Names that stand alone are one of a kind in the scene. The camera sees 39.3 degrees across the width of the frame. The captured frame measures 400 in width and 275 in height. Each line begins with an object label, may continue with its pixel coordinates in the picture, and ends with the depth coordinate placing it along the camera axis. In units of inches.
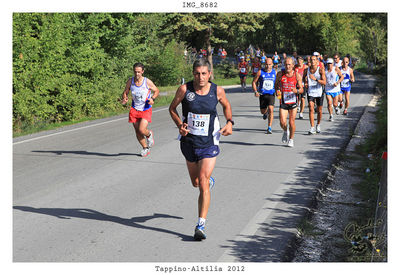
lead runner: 248.2
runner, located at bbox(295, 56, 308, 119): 638.5
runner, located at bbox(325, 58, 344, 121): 605.4
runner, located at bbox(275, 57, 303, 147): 467.2
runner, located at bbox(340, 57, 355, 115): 652.1
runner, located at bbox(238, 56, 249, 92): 1116.3
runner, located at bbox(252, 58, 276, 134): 544.1
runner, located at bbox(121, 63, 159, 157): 426.6
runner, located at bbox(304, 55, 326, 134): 546.9
